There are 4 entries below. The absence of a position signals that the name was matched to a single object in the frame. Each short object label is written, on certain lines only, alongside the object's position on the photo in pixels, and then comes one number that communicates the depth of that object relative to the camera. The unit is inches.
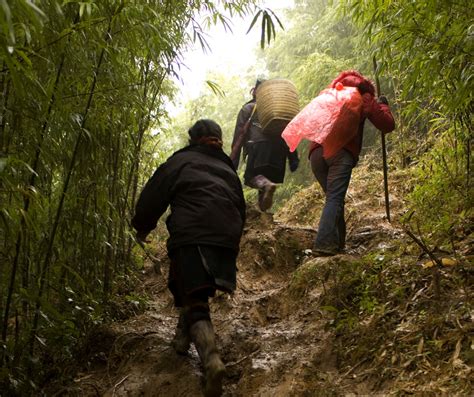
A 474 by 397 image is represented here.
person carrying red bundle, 144.4
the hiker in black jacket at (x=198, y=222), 106.2
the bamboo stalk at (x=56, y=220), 100.2
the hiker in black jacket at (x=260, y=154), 222.4
